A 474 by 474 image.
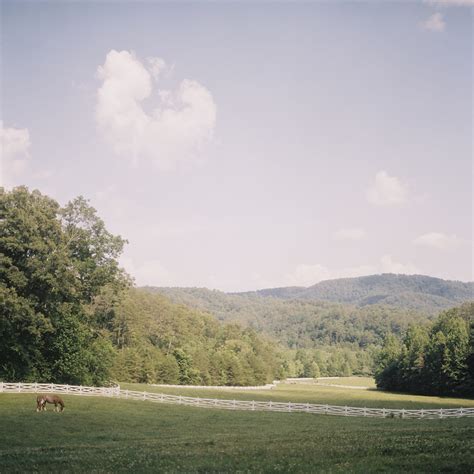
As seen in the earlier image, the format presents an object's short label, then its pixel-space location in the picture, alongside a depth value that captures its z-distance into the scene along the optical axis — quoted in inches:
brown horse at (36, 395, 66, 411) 1359.0
